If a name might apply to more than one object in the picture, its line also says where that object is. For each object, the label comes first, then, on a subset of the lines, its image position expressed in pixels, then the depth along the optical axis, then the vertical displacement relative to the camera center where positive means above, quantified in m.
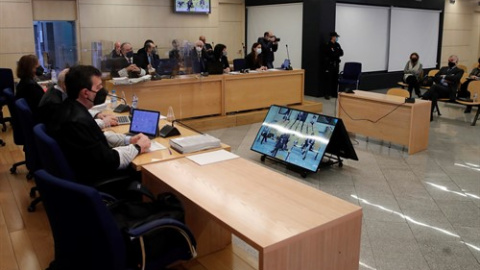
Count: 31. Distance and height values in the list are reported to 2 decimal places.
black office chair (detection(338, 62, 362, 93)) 10.30 -0.50
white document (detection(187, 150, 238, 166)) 3.01 -0.71
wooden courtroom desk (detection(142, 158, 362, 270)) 2.00 -0.78
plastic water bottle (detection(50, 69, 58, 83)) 6.42 -0.34
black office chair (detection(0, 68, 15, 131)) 6.87 -0.43
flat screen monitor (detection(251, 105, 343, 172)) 4.87 -0.94
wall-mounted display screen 10.26 +1.05
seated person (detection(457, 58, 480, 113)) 8.40 -0.61
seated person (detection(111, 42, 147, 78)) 6.33 -0.24
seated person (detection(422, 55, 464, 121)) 8.00 -0.59
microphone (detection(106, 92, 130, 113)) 4.70 -0.58
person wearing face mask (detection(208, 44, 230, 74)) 7.32 -0.16
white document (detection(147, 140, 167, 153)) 3.26 -0.69
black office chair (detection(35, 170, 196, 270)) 1.75 -0.75
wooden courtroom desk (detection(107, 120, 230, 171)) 2.96 -0.71
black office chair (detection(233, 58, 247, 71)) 9.22 -0.24
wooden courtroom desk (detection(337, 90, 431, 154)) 5.89 -0.89
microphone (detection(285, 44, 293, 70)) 8.24 -0.27
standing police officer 10.16 -0.22
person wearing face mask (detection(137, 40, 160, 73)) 7.57 -0.09
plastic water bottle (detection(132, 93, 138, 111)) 5.20 -0.58
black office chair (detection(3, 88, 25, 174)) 4.39 -0.67
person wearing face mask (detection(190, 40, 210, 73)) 7.39 -0.10
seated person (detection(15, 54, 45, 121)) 4.52 -0.31
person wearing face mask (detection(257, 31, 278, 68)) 9.82 +0.12
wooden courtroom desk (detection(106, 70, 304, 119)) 6.61 -0.64
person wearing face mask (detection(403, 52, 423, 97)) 9.52 -0.44
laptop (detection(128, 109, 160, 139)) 3.66 -0.58
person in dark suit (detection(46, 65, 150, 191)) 2.62 -0.49
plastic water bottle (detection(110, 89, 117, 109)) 5.00 -0.55
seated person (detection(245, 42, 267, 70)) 8.55 -0.13
